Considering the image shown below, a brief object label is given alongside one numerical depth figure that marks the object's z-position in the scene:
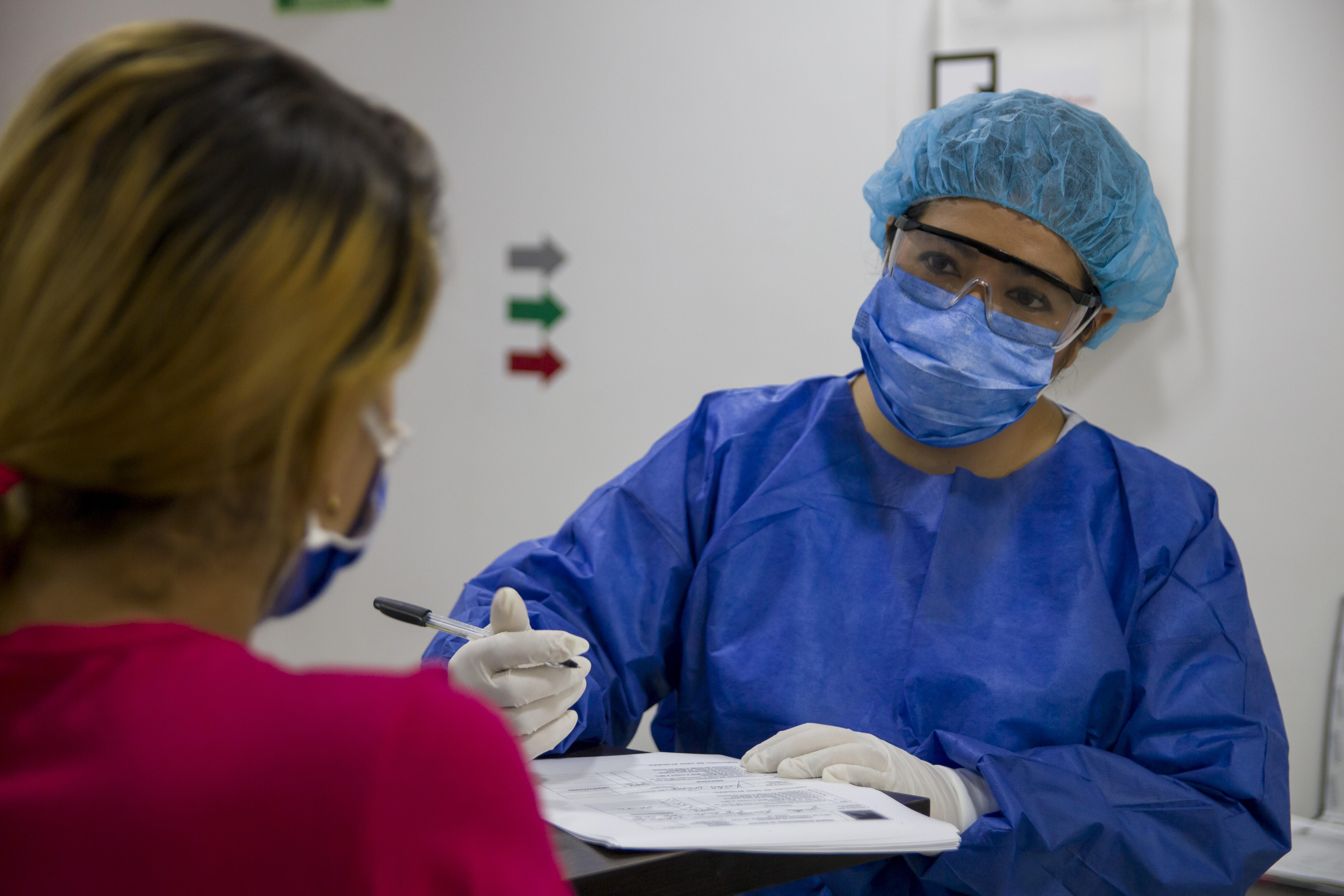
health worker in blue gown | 1.08
